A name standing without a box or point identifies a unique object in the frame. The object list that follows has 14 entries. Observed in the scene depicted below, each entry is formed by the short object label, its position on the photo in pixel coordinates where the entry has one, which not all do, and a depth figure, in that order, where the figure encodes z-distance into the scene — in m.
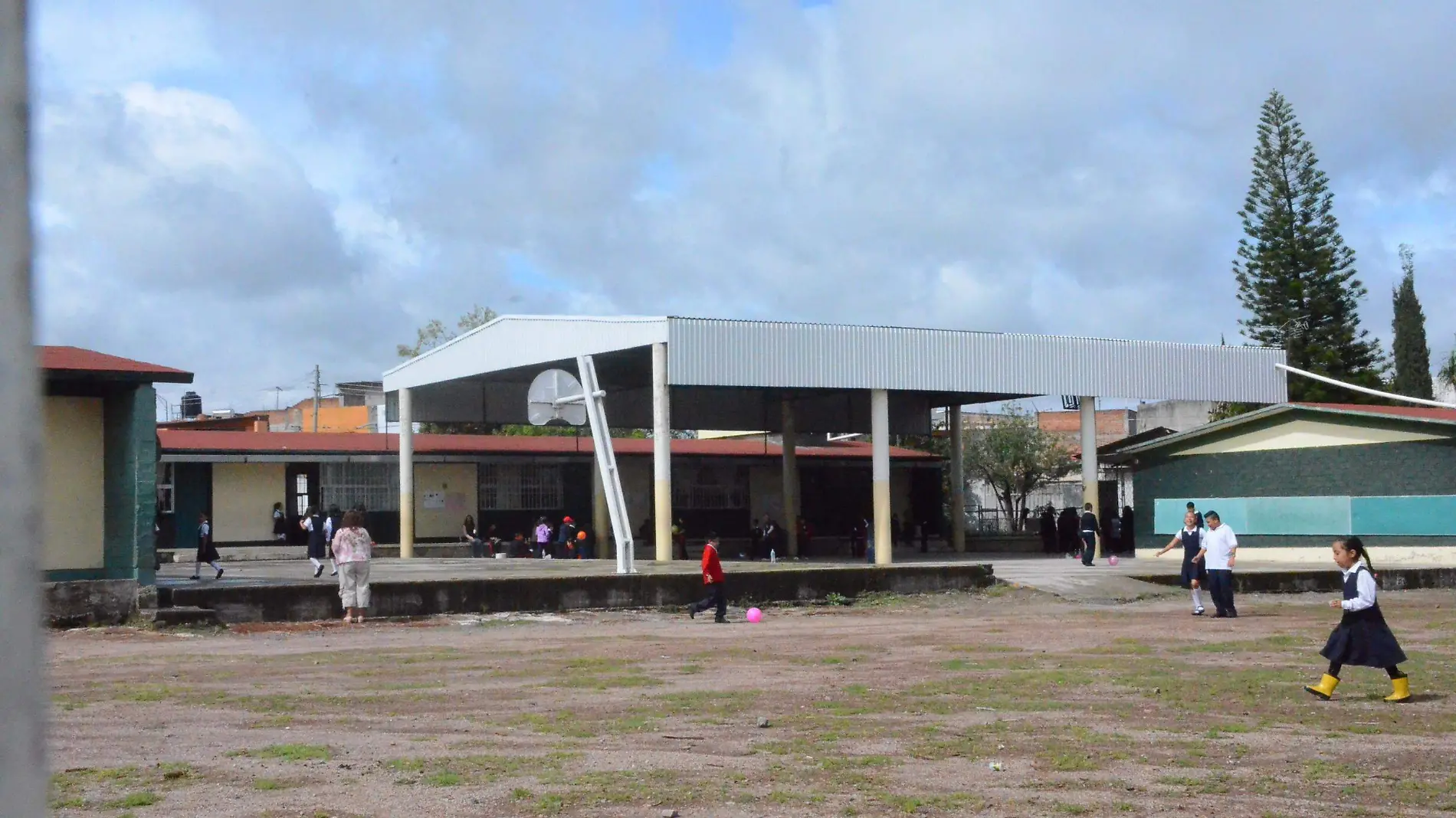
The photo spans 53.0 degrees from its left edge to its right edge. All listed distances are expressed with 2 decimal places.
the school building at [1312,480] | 32.28
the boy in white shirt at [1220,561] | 19.55
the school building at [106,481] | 18.89
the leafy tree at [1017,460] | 59.16
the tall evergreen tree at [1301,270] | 54.34
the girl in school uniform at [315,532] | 30.72
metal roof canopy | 33.56
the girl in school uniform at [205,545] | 24.91
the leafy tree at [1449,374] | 55.97
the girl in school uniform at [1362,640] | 11.27
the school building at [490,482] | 40.19
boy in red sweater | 20.84
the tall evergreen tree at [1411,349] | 65.50
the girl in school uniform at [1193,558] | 20.75
